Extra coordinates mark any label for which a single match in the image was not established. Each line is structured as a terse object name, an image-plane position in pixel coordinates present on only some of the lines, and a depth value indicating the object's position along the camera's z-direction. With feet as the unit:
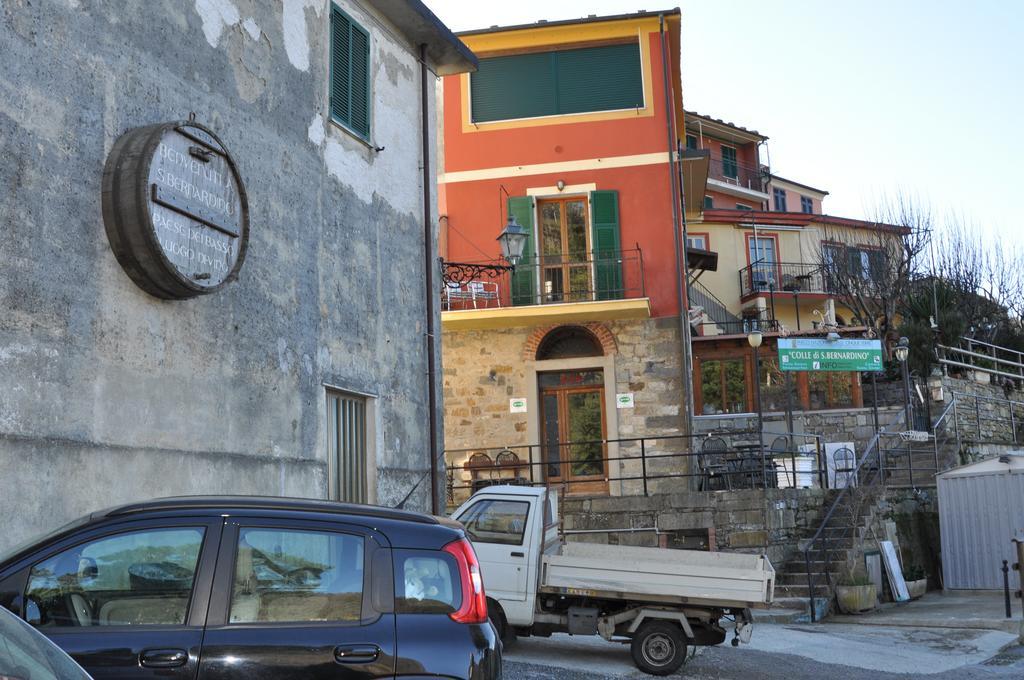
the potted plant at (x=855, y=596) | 51.37
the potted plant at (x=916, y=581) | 59.62
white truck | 33.37
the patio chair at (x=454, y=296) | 68.39
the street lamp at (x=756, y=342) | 66.74
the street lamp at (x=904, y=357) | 76.17
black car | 14.96
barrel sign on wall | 25.04
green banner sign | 65.51
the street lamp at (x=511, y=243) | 46.96
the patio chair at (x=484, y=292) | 68.54
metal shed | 60.08
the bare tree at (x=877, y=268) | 120.78
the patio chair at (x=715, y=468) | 60.03
